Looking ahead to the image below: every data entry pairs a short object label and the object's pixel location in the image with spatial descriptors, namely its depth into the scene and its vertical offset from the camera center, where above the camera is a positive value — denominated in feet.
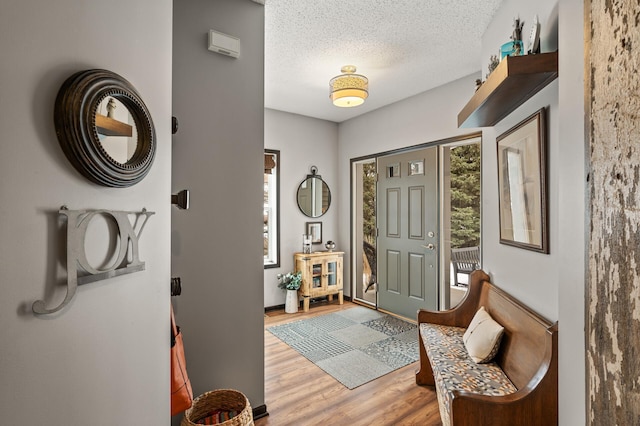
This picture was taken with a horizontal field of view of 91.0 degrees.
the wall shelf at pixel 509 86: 4.65 +2.25
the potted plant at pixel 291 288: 13.99 -3.21
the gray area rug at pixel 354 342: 8.85 -4.29
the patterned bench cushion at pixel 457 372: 5.40 -2.95
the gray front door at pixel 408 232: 12.19 -0.64
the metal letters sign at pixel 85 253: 2.55 -0.34
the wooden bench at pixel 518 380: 4.48 -2.60
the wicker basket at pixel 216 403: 5.68 -3.51
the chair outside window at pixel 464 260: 15.01 -2.11
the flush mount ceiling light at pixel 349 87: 9.99 +4.14
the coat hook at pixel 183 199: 4.78 +0.26
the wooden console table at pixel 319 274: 14.32 -2.72
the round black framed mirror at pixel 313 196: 15.25 +1.03
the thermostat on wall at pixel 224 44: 6.27 +3.50
